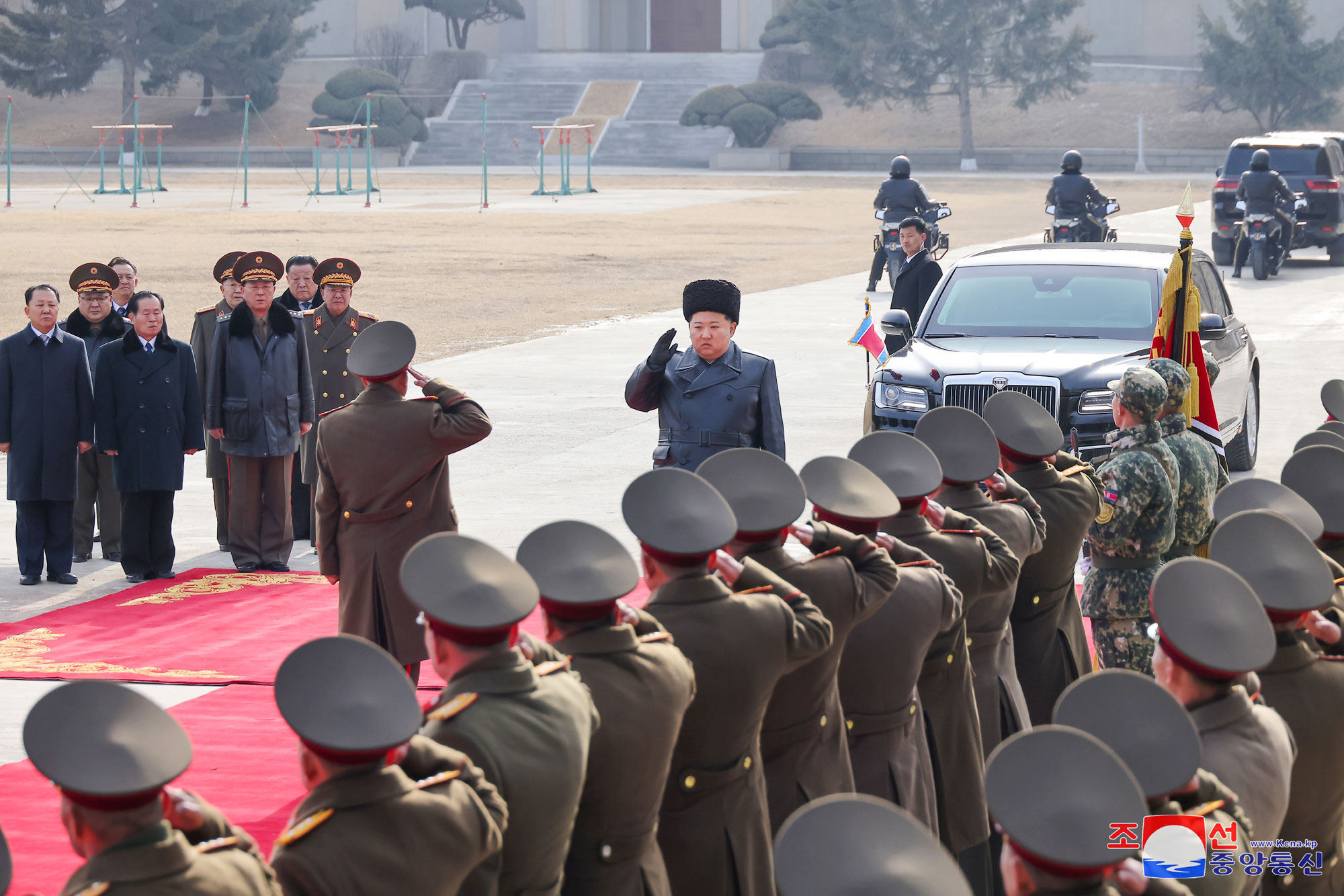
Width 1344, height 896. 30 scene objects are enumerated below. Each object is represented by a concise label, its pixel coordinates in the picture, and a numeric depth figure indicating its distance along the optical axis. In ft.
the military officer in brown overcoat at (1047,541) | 38.24
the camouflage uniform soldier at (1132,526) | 38.50
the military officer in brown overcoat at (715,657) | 25.89
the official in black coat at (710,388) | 44.62
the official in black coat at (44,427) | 62.28
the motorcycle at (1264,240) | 163.84
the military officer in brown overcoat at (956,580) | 32.35
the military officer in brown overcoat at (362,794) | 19.44
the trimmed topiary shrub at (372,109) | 425.69
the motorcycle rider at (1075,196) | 149.69
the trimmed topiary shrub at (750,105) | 411.13
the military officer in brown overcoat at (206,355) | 67.10
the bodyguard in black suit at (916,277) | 84.84
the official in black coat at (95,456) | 67.05
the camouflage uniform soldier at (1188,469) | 40.34
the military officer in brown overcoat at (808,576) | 28.48
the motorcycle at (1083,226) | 150.30
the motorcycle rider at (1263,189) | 161.07
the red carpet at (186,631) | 50.29
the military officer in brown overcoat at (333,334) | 68.44
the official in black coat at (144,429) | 62.59
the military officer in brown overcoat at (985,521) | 34.94
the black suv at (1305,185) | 177.78
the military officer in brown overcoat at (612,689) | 23.94
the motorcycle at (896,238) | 148.05
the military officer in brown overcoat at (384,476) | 43.11
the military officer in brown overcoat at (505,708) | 22.06
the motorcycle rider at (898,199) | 149.69
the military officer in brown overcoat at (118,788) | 17.44
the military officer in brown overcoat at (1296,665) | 26.76
